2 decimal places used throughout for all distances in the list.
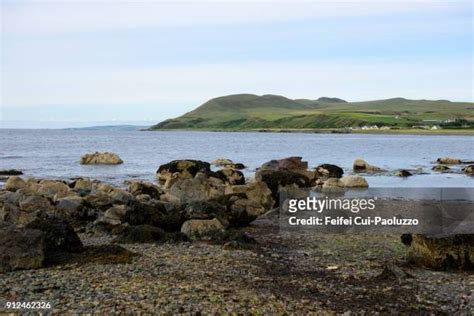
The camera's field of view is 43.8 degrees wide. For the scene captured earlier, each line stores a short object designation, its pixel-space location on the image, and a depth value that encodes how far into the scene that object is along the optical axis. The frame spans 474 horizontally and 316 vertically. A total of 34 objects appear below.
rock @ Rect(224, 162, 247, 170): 53.31
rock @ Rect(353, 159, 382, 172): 50.50
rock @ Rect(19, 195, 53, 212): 21.75
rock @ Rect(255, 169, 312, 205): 28.45
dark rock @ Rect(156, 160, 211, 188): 39.74
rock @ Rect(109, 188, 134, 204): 23.27
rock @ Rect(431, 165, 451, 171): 50.73
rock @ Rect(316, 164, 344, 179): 42.74
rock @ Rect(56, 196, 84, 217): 21.72
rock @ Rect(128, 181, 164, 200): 27.54
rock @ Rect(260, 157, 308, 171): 38.63
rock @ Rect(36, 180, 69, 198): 27.28
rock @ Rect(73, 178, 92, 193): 29.48
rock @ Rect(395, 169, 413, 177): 45.47
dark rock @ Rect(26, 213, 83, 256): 14.75
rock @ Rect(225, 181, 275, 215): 24.43
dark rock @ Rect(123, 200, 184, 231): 19.23
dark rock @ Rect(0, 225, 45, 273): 12.82
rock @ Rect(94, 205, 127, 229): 19.58
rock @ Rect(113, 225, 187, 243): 17.14
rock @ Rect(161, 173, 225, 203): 24.84
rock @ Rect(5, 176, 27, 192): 30.63
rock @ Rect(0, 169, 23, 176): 46.26
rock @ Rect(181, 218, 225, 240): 17.59
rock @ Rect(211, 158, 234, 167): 56.66
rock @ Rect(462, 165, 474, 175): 48.53
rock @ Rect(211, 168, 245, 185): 35.72
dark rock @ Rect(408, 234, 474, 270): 14.10
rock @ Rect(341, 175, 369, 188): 34.53
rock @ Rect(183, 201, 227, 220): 19.67
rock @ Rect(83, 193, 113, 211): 22.70
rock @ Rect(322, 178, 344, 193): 32.34
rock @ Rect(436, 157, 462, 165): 59.06
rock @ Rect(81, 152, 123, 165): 59.59
